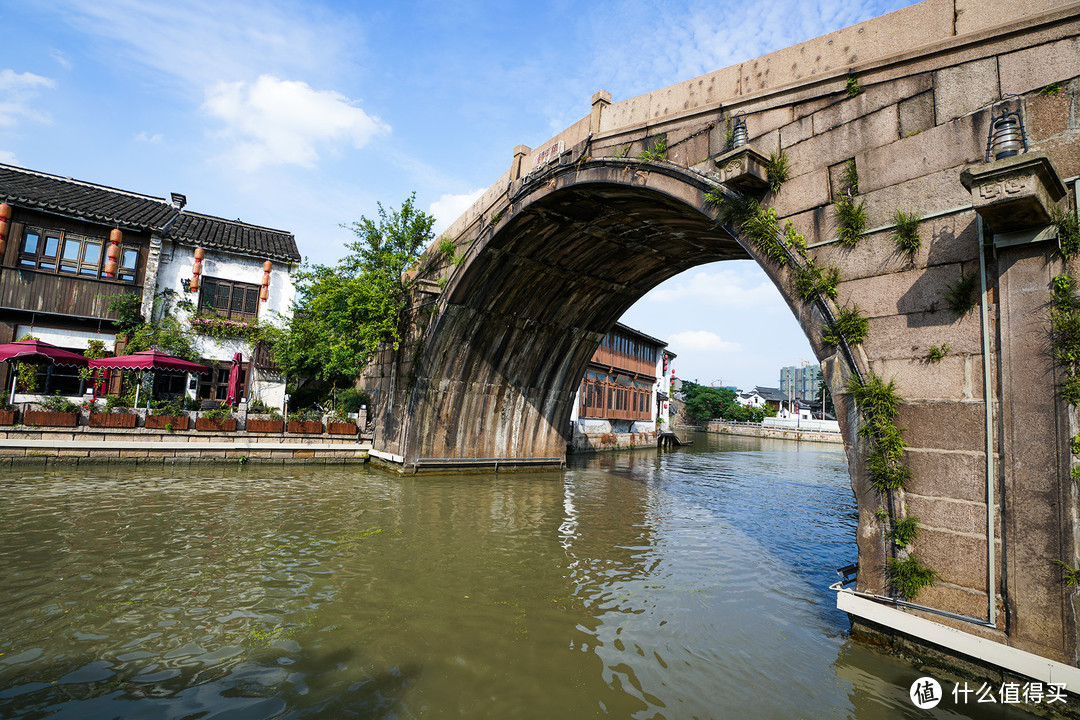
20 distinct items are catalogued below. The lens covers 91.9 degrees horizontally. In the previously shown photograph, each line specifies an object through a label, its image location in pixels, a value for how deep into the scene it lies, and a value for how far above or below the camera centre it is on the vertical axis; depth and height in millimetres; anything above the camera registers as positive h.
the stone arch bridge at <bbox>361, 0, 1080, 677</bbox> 4137 +1674
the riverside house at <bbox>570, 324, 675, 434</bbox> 28469 +1862
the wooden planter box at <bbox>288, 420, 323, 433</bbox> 16938 -976
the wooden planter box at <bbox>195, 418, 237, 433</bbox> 15445 -1002
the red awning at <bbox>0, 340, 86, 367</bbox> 14742 +738
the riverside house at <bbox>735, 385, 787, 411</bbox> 87625 +4670
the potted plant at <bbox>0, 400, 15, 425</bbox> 13281 -957
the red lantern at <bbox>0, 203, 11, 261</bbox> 17234 +5120
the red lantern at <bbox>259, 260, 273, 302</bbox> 21703 +4560
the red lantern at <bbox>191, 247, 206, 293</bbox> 20297 +4624
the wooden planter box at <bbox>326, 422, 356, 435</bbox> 17609 -1014
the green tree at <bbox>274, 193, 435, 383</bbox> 16125 +3533
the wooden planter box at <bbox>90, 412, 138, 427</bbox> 14164 -963
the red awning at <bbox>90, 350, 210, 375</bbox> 15422 +708
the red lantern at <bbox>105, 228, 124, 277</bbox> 18606 +4569
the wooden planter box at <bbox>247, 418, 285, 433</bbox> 16188 -990
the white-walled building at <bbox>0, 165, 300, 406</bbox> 17875 +4310
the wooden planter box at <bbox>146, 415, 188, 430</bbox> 14836 -961
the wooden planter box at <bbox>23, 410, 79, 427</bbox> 13531 -1006
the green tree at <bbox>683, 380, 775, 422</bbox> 65938 +1982
